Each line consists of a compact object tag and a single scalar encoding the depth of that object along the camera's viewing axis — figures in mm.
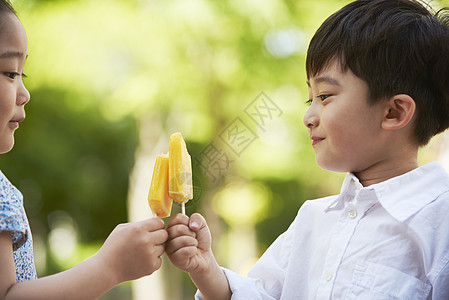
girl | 1166
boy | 1221
